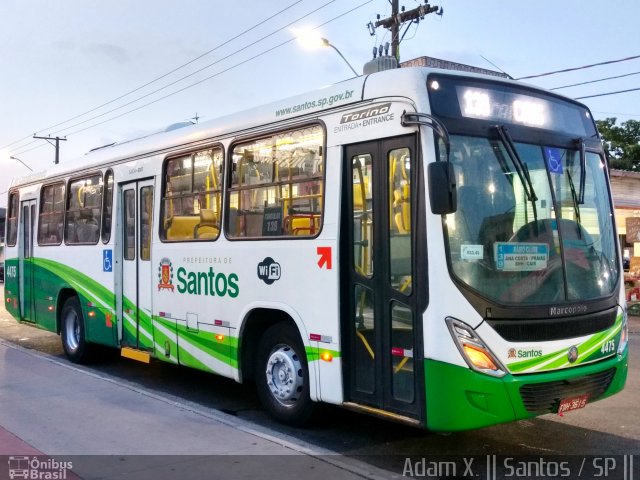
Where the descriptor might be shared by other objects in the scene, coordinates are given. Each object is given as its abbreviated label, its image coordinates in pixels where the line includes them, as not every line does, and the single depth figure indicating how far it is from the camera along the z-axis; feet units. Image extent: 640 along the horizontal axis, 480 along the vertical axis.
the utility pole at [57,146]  149.50
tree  124.57
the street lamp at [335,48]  57.98
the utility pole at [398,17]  66.59
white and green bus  17.24
